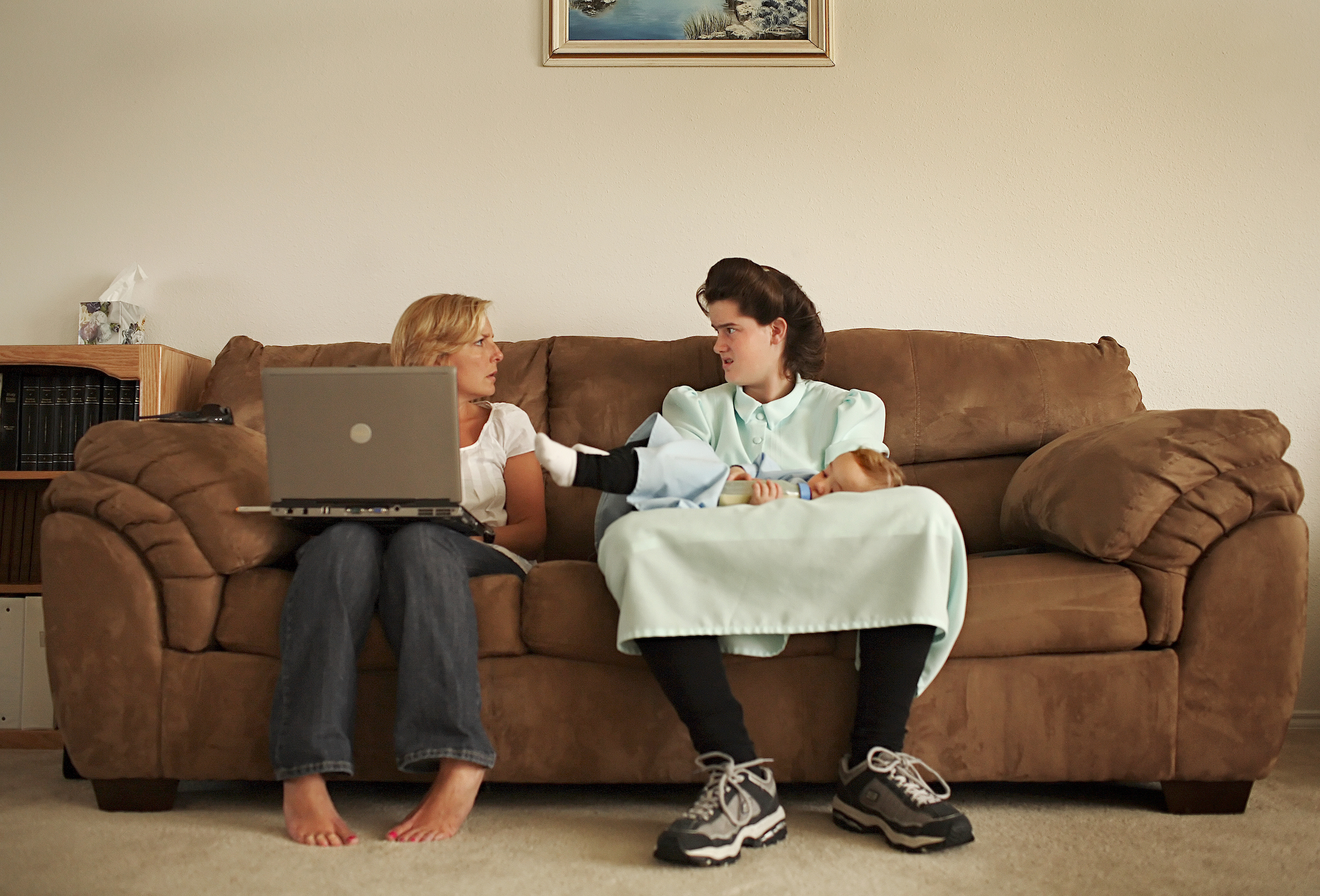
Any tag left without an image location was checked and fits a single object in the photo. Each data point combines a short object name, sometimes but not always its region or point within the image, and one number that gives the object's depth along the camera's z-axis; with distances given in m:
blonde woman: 1.43
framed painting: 2.58
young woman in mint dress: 1.36
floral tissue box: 2.42
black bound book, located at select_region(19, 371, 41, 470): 2.31
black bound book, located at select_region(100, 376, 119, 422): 2.32
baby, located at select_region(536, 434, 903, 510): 1.49
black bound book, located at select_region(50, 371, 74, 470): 2.31
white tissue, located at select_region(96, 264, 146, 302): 2.50
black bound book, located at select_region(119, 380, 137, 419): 2.32
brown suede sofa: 1.54
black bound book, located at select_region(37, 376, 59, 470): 2.31
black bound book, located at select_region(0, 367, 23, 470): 2.31
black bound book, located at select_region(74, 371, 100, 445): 2.31
